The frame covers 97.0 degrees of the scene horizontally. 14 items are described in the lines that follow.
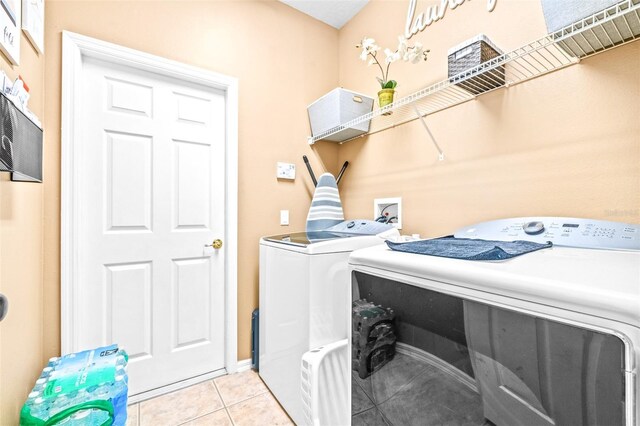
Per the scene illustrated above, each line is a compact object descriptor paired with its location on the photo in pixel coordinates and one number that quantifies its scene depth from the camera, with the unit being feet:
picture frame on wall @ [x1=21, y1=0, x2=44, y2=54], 3.86
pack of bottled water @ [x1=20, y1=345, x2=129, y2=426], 3.42
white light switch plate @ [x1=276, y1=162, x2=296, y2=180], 7.06
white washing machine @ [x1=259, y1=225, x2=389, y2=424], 4.35
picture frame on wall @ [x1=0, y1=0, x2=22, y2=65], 3.16
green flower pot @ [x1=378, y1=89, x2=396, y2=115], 5.78
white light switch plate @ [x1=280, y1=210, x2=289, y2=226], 7.13
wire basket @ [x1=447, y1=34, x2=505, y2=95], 3.98
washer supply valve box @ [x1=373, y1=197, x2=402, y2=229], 6.05
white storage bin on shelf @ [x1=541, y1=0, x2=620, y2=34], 2.84
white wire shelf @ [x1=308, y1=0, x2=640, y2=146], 2.99
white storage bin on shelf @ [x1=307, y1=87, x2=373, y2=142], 6.39
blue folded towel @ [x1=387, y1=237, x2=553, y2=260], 2.35
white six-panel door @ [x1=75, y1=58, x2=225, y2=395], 5.24
